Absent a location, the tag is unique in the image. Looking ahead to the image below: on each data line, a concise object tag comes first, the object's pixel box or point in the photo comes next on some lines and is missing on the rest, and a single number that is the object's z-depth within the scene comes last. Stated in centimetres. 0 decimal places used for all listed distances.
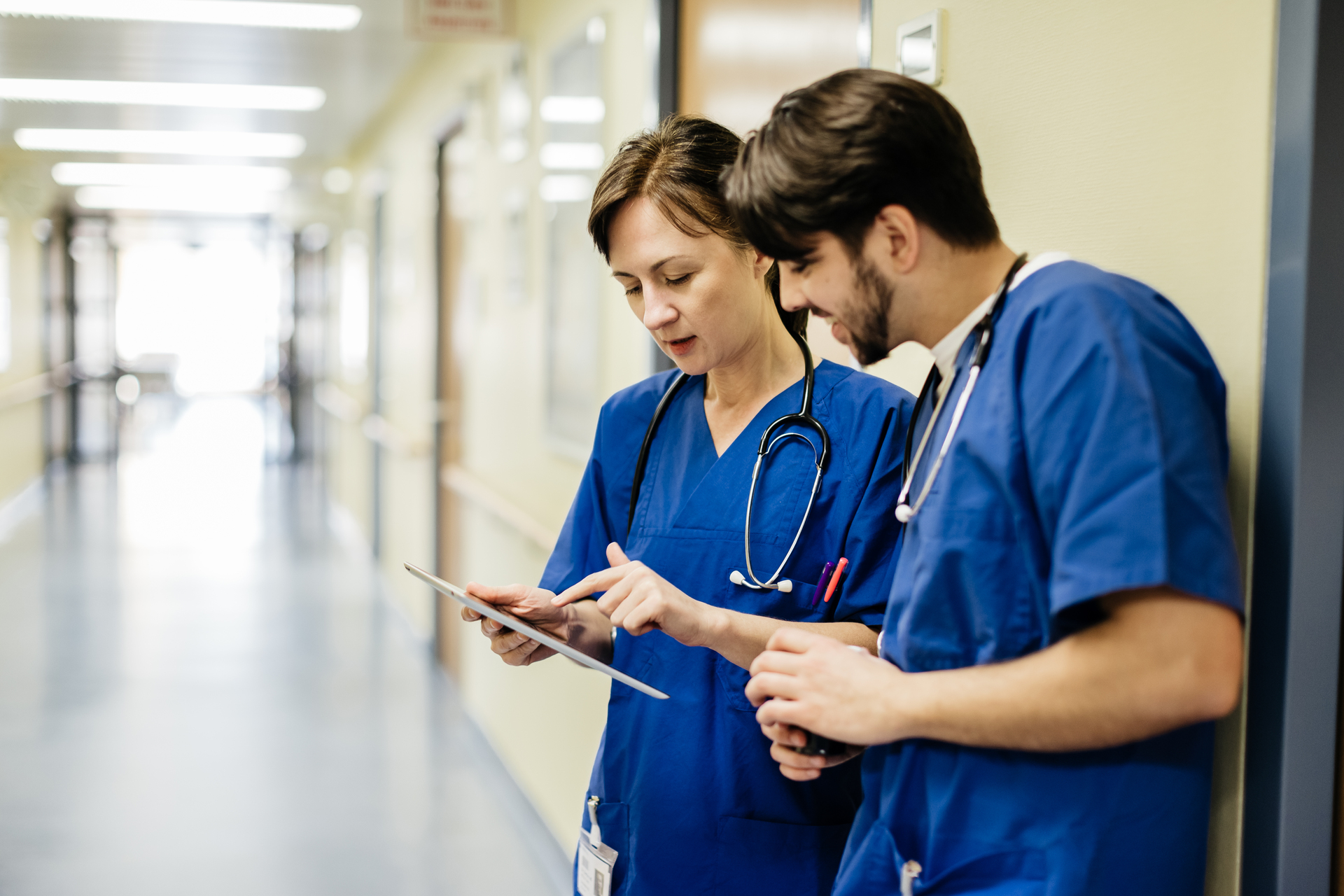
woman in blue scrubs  124
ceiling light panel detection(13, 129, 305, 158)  757
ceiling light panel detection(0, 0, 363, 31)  429
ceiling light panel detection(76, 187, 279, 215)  1109
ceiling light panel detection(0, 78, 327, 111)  592
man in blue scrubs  79
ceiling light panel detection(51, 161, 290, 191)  930
